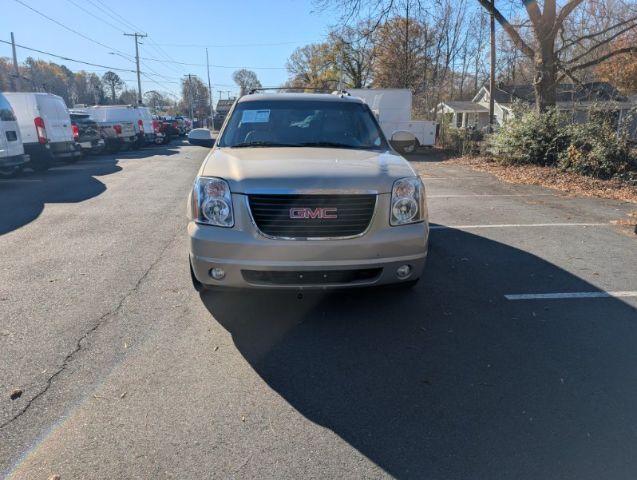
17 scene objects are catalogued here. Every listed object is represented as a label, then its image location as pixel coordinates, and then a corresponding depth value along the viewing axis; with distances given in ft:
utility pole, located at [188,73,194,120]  275.39
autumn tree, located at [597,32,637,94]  118.32
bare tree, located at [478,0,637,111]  52.34
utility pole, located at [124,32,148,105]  185.21
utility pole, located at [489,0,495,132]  71.94
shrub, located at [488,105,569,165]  45.52
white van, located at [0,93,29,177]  37.55
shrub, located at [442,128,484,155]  64.95
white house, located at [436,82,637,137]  45.55
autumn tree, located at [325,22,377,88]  153.38
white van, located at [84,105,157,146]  73.00
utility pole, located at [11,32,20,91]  120.16
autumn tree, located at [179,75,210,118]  326.03
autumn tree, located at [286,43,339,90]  178.70
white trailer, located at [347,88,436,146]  74.33
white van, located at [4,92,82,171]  45.80
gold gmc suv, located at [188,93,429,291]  11.72
